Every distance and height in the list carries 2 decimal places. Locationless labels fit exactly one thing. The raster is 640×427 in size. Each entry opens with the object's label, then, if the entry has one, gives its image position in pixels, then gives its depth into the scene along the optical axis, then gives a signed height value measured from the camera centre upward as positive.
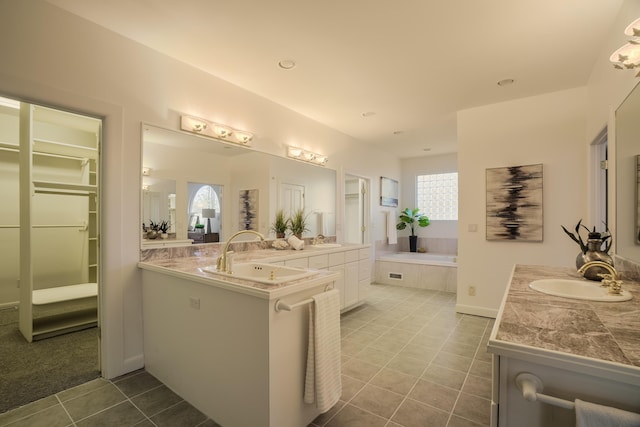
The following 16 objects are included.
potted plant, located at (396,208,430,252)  6.29 -0.17
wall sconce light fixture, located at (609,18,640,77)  1.28 +0.75
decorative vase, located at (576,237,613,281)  1.73 -0.27
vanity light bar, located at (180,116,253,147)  2.65 +0.80
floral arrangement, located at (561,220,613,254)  1.88 -0.16
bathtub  4.88 -1.01
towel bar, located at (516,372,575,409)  0.70 -0.45
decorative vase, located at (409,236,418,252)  6.43 -0.65
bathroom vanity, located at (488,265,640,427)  0.71 -0.38
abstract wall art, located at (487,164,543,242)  3.35 +0.12
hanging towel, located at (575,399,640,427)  0.63 -0.44
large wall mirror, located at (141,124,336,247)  2.52 +0.28
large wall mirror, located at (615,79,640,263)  1.55 +0.20
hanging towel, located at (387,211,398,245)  5.99 -0.32
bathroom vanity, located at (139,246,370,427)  1.48 -0.74
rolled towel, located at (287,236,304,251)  3.41 -0.35
